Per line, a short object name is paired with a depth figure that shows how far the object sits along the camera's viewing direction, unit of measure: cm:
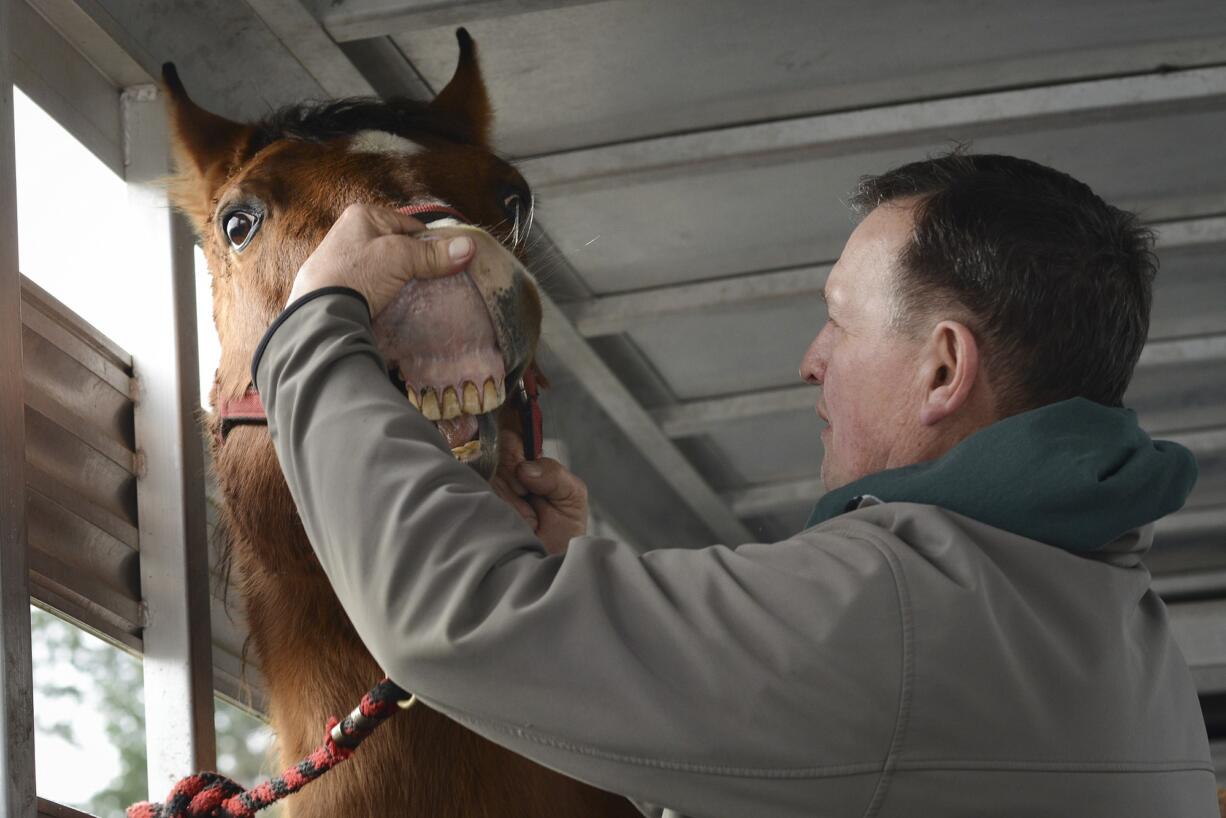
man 173
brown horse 234
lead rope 227
